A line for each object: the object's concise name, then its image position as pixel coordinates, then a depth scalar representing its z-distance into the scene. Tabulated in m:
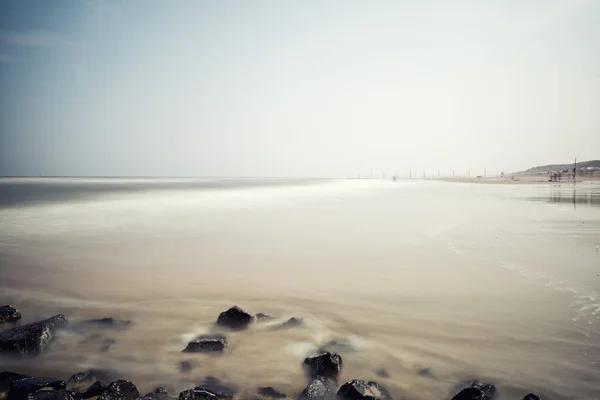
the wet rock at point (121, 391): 4.25
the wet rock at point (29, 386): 4.27
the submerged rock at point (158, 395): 4.20
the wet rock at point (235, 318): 6.68
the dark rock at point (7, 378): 4.55
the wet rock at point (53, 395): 4.02
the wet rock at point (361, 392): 4.26
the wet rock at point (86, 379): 4.74
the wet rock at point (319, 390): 4.40
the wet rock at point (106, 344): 5.82
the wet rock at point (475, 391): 4.23
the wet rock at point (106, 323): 6.73
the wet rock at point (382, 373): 5.00
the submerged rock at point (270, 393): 4.54
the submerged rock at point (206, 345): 5.69
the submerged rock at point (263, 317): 7.02
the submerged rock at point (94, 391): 4.37
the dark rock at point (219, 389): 4.41
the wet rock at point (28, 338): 5.61
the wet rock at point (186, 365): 5.17
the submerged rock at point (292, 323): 6.71
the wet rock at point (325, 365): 4.96
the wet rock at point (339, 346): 5.79
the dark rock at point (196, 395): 4.25
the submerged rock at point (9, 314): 6.91
